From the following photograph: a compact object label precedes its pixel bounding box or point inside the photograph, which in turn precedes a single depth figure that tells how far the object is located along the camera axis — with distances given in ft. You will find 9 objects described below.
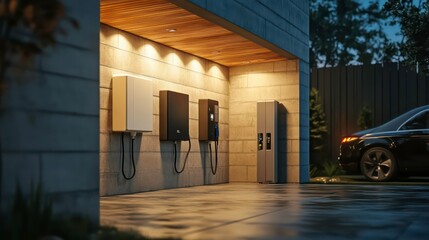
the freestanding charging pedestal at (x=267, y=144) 44.83
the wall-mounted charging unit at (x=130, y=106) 32.58
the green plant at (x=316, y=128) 57.98
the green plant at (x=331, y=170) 49.86
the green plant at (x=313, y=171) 52.95
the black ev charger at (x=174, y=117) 37.29
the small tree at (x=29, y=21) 12.22
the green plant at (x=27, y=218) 14.03
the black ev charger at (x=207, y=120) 42.14
